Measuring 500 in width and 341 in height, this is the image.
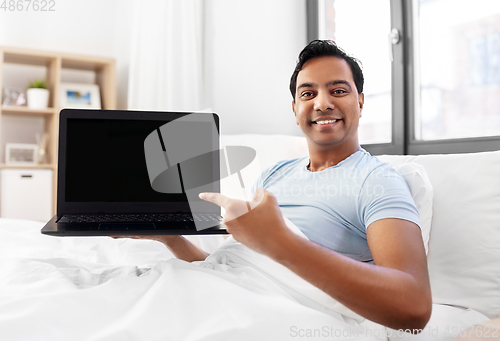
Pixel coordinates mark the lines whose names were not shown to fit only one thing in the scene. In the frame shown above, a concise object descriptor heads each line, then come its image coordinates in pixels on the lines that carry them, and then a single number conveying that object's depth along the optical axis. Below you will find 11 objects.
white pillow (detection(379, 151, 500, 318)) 0.95
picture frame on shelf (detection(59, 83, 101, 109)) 2.54
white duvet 0.62
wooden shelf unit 2.33
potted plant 2.37
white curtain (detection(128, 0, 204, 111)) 2.34
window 1.61
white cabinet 2.26
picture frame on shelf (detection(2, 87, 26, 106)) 2.44
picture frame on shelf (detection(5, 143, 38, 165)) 2.44
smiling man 0.65
